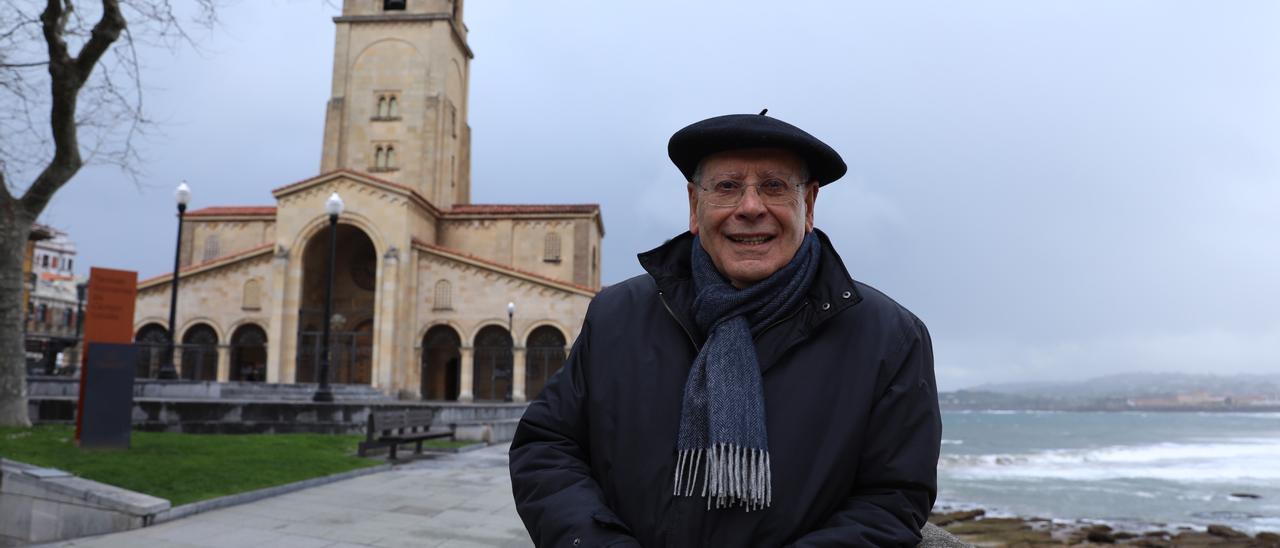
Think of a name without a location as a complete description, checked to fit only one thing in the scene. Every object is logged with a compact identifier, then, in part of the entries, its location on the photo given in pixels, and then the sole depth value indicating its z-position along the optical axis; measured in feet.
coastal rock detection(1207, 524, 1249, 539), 43.51
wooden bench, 40.75
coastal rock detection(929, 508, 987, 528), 42.69
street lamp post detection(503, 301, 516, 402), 108.99
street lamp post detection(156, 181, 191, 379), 55.83
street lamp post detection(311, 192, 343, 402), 57.77
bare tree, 38.19
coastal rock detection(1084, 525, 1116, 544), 41.11
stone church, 112.27
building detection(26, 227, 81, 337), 174.70
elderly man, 6.91
